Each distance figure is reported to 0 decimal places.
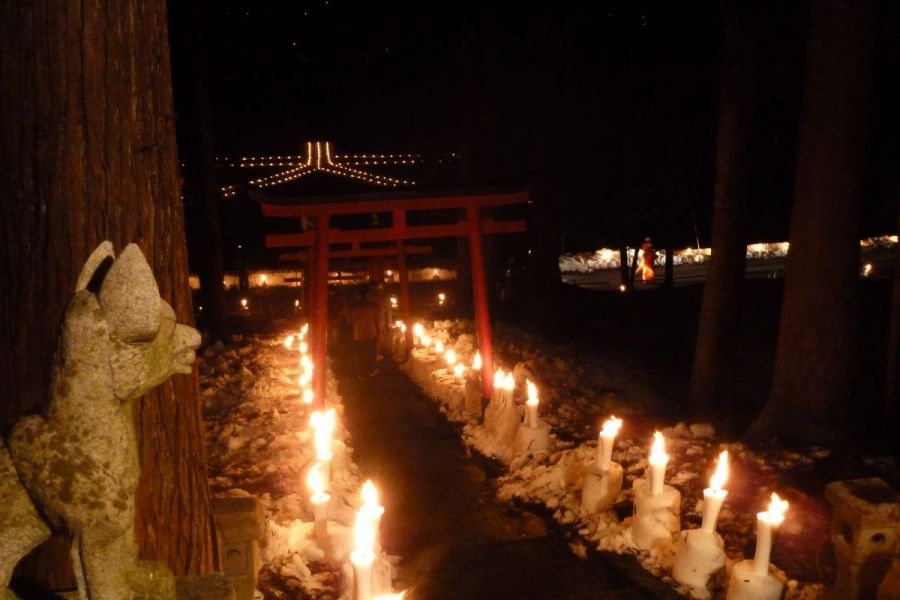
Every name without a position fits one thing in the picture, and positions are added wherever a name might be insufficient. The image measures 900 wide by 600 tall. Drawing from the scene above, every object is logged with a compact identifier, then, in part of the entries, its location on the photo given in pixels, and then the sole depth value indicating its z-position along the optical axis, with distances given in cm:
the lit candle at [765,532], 369
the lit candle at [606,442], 515
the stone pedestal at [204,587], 257
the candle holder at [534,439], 675
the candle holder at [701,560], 402
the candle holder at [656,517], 456
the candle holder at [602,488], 526
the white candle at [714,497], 404
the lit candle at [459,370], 1015
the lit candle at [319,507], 452
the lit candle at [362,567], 304
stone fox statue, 182
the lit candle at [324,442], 495
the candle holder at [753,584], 369
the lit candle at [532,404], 671
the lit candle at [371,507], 385
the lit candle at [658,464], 450
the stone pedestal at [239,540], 345
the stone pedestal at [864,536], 345
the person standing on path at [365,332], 1216
